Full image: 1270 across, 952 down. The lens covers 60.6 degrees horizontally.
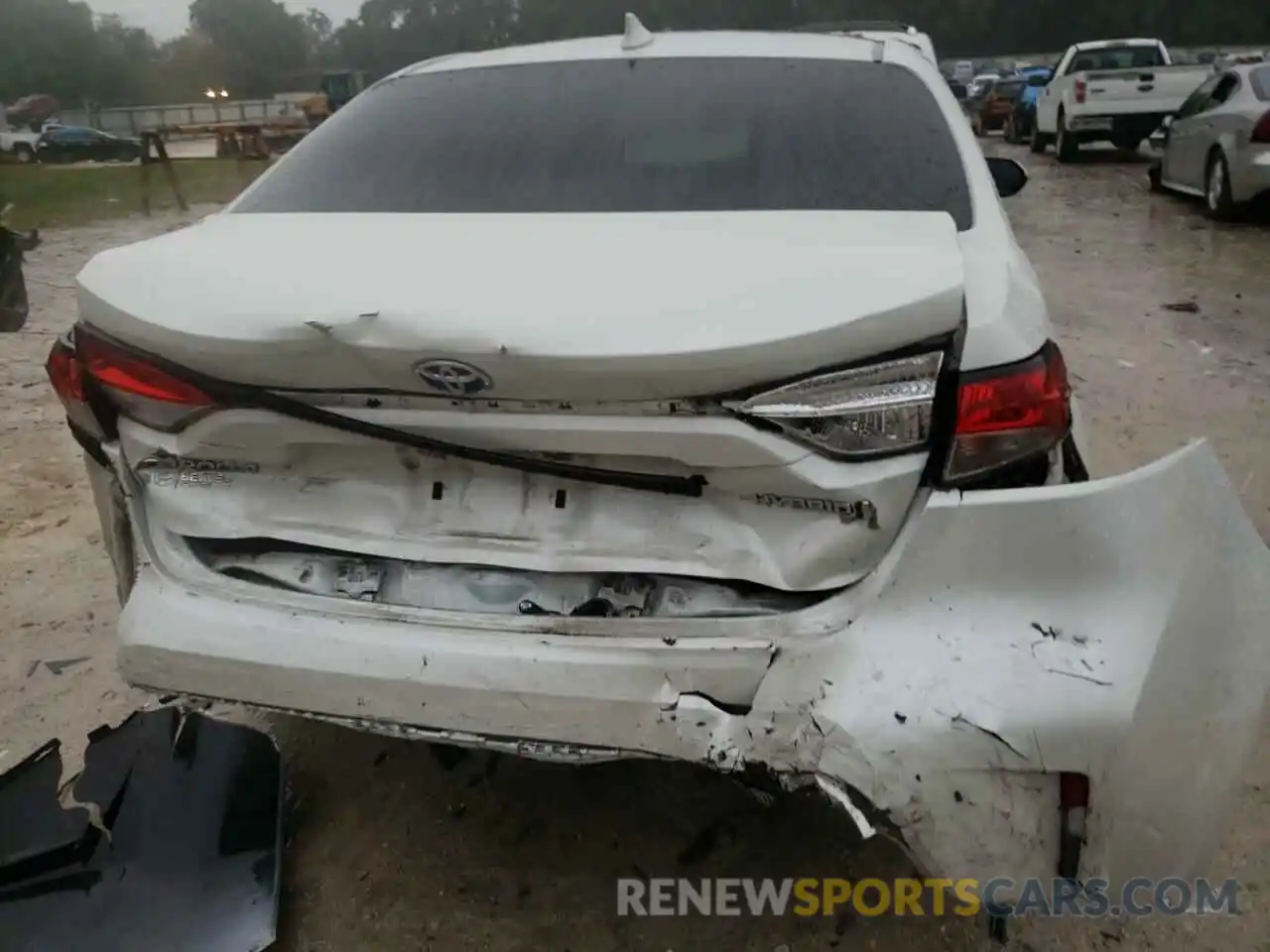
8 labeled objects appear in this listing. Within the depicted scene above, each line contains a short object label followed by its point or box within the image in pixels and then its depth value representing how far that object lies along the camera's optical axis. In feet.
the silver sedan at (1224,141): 28.58
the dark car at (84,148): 111.75
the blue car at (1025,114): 61.77
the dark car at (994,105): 74.64
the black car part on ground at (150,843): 6.77
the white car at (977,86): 86.84
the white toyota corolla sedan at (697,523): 5.12
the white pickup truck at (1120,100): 47.26
